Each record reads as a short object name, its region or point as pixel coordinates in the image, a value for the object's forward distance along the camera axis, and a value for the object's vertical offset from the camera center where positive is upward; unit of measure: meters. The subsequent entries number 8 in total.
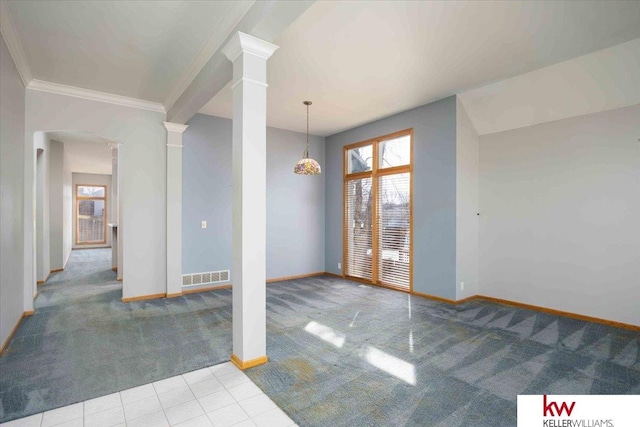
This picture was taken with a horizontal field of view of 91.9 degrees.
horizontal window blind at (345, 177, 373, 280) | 6.23 -0.33
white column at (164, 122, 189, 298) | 5.12 +0.07
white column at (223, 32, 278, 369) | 2.69 +0.13
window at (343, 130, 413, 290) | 5.57 +0.03
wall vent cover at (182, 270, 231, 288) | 5.38 -1.19
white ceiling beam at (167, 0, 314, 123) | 2.31 +1.51
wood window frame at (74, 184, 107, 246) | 12.06 -0.04
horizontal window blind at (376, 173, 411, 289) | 5.53 -0.31
